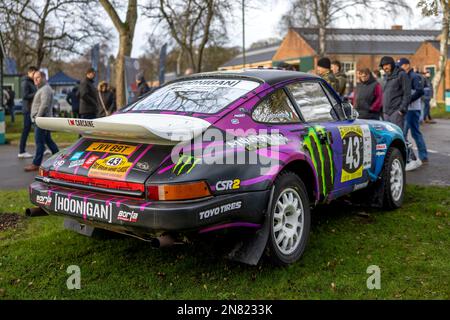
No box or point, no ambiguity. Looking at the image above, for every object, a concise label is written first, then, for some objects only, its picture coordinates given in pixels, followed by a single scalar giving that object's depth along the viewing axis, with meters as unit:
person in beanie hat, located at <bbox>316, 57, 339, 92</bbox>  8.41
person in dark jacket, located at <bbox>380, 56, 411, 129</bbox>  8.41
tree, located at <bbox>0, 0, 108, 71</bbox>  31.49
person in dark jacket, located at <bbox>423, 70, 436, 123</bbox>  17.84
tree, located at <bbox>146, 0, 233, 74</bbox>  26.65
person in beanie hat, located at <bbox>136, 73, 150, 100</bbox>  14.80
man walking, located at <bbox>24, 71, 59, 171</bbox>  9.25
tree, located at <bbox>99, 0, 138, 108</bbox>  15.98
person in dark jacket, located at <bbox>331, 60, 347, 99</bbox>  8.58
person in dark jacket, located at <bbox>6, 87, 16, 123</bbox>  22.43
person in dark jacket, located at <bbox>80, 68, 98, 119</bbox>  11.12
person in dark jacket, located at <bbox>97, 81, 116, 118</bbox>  12.22
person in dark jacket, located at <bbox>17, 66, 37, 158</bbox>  10.95
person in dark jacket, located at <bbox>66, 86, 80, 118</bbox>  15.20
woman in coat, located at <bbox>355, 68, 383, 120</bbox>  7.99
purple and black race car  3.51
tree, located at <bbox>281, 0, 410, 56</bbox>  31.41
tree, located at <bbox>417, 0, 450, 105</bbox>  21.01
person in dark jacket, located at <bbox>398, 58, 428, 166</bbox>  8.97
